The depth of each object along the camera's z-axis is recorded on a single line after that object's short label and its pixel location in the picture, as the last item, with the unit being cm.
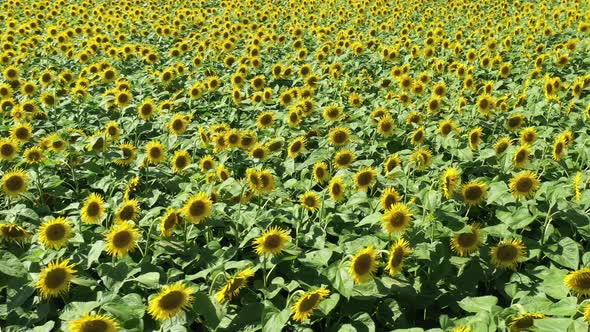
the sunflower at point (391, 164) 452
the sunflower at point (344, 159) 473
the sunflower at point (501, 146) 464
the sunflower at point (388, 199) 368
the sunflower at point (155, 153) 496
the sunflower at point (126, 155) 514
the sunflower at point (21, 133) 523
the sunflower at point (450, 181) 357
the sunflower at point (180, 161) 490
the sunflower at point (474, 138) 490
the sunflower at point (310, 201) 402
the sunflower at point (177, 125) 566
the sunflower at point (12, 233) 365
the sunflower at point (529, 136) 470
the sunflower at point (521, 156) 417
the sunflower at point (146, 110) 612
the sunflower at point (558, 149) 433
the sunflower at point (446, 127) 523
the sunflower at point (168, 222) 353
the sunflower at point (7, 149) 473
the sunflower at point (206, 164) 486
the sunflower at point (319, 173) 454
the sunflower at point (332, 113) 595
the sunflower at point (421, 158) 429
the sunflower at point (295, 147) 498
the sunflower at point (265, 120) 592
